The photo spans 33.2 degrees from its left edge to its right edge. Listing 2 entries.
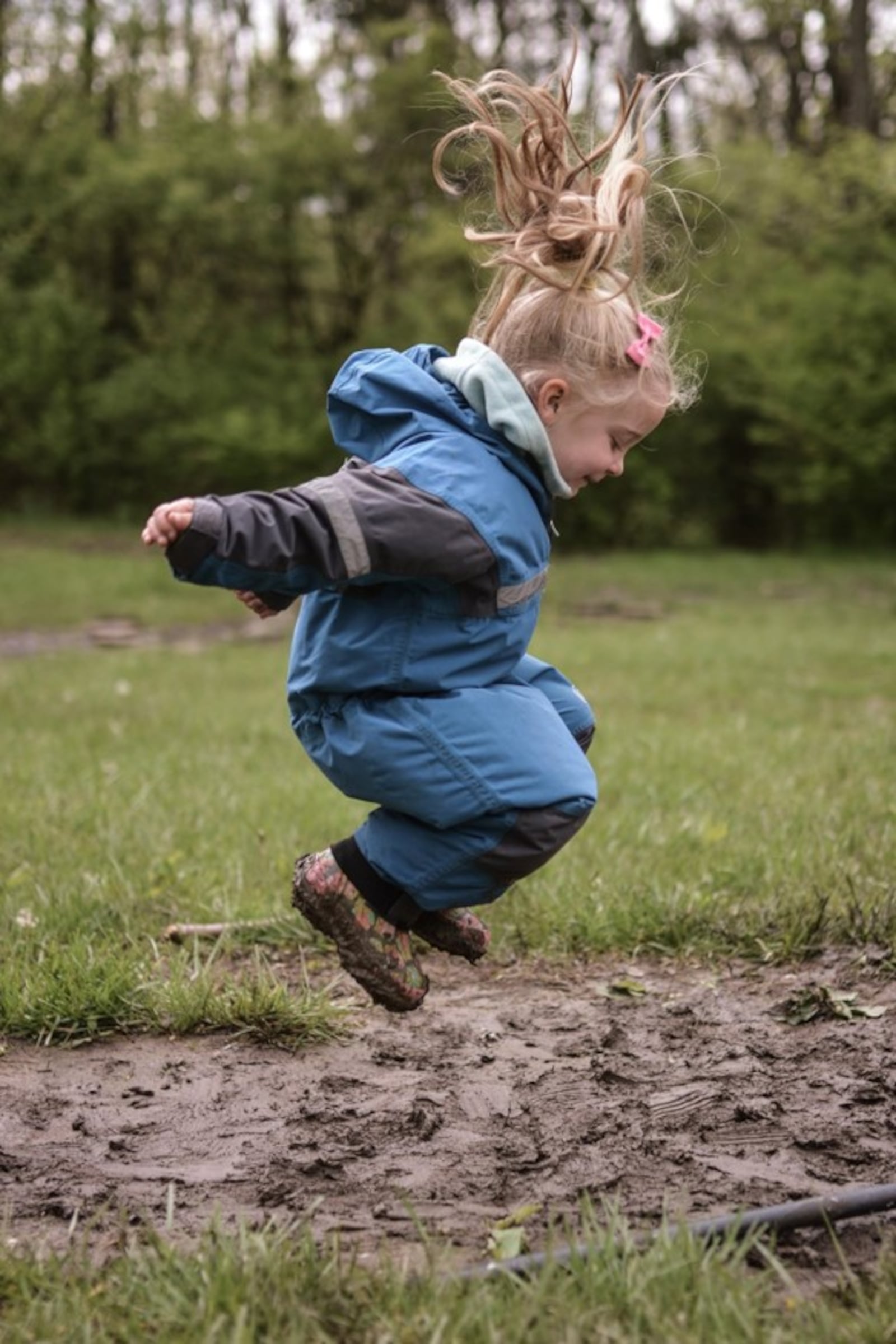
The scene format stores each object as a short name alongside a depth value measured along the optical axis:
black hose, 2.16
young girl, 2.78
